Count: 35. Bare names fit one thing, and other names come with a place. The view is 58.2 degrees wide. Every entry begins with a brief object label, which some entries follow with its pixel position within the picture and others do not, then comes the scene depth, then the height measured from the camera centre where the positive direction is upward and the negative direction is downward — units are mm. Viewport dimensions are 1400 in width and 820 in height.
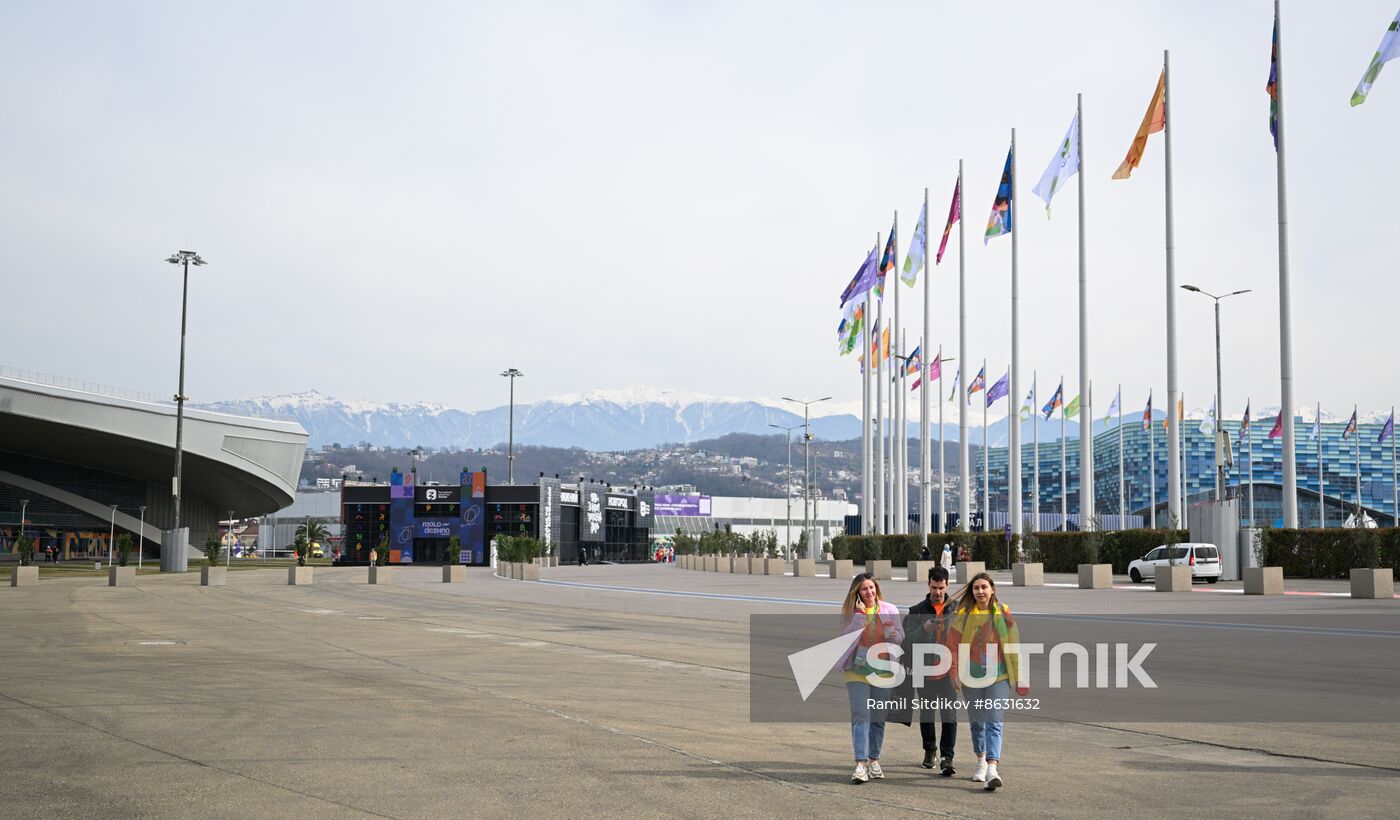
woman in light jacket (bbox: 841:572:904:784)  9297 -934
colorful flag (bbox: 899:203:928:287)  57688 +12353
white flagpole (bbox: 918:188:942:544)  63469 +3425
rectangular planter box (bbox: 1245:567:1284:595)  33938 -1482
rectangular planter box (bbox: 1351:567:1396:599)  30812 -1407
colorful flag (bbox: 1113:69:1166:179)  43281 +13663
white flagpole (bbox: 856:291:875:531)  70356 +3914
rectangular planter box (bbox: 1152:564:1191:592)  36656 -1595
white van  40594 -1122
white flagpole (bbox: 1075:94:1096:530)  47531 +3118
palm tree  134525 -1736
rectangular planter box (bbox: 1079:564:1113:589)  39831 -1692
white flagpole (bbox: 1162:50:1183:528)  43656 +3938
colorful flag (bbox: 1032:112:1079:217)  48188 +13623
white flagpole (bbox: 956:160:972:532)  57097 +7555
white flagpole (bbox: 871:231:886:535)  66062 +5720
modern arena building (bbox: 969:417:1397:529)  185875 +8806
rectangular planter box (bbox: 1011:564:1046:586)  42875 -1786
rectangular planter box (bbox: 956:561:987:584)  46531 -1771
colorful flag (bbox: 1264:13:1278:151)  39500 +13740
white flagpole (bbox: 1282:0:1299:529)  38875 +5312
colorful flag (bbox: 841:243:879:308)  61406 +11882
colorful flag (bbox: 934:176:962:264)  55075 +13646
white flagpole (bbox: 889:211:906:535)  68806 +4390
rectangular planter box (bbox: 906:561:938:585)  48281 -1931
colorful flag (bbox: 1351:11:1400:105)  32469 +12205
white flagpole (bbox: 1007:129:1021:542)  52062 +4074
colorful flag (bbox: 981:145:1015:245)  51344 +12728
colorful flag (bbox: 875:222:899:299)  62094 +13294
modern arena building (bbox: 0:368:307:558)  91375 +4236
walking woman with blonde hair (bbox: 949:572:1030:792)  9195 -1040
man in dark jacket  9547 -845
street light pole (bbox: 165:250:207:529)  63719 +12866
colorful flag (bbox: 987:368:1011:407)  73688 +7813
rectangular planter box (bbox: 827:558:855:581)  57875 -2218
